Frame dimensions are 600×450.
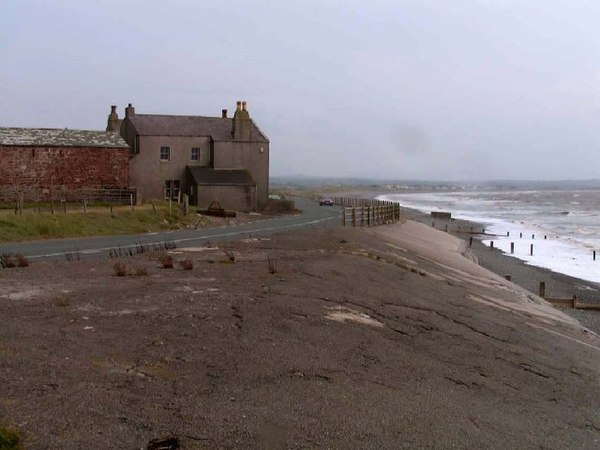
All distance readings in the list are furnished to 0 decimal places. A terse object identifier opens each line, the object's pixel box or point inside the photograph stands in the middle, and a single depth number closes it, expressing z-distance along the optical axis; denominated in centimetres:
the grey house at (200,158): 4828
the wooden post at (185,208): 3850
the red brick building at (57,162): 3841
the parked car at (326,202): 7344
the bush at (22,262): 1538
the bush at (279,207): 5121
